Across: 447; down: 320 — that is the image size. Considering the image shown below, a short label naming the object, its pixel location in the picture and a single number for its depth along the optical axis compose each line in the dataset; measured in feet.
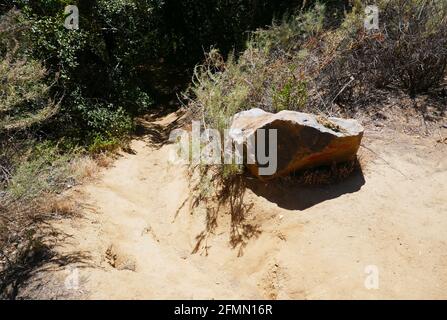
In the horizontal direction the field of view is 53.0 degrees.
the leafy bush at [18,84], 16.53
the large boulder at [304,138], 14.39
